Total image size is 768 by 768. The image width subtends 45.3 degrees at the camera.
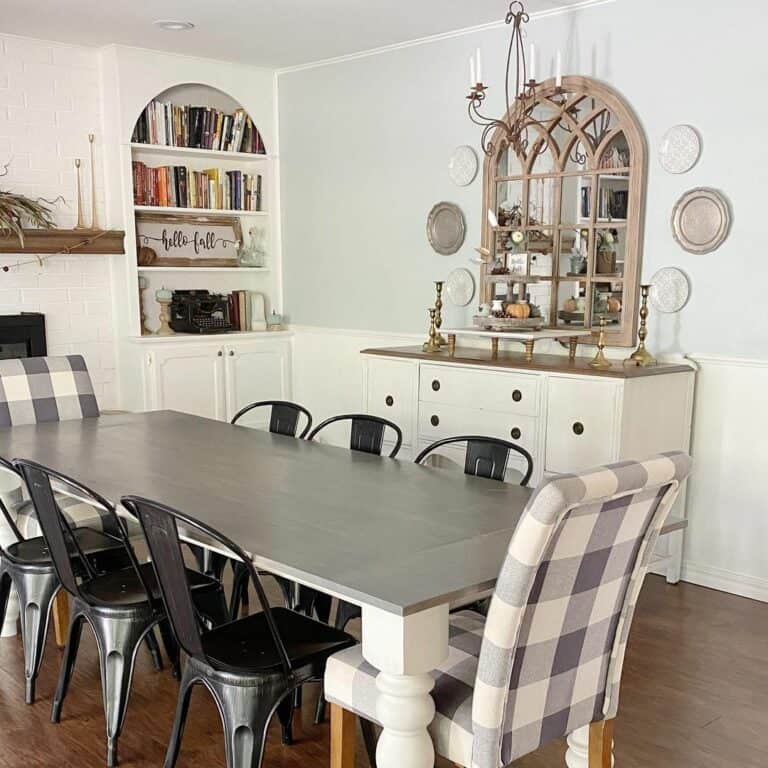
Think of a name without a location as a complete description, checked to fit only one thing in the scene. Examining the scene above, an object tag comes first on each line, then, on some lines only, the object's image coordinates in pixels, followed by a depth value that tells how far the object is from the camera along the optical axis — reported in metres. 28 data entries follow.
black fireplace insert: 5.14
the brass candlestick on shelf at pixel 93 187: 5.45
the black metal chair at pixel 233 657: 2.17
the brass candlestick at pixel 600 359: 3.91
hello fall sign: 5.75
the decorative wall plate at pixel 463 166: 4.83
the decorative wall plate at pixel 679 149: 3.95
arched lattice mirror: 4.20
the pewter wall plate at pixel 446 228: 4.94
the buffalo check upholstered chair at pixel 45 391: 3.90
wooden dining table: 1.90
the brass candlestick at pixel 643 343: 3.95
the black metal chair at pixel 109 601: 2.56
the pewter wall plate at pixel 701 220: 3.89
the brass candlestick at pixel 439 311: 4.65
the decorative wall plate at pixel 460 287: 4.91
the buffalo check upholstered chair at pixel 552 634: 1.79
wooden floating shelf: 5.02
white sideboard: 3.80
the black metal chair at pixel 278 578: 3.11
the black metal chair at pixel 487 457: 2.99
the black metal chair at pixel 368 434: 3.49
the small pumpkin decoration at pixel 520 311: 4.25
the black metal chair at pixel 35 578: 2.94
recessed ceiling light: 4.68
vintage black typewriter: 5.71
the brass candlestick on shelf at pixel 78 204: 5.41
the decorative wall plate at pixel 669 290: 4.05
